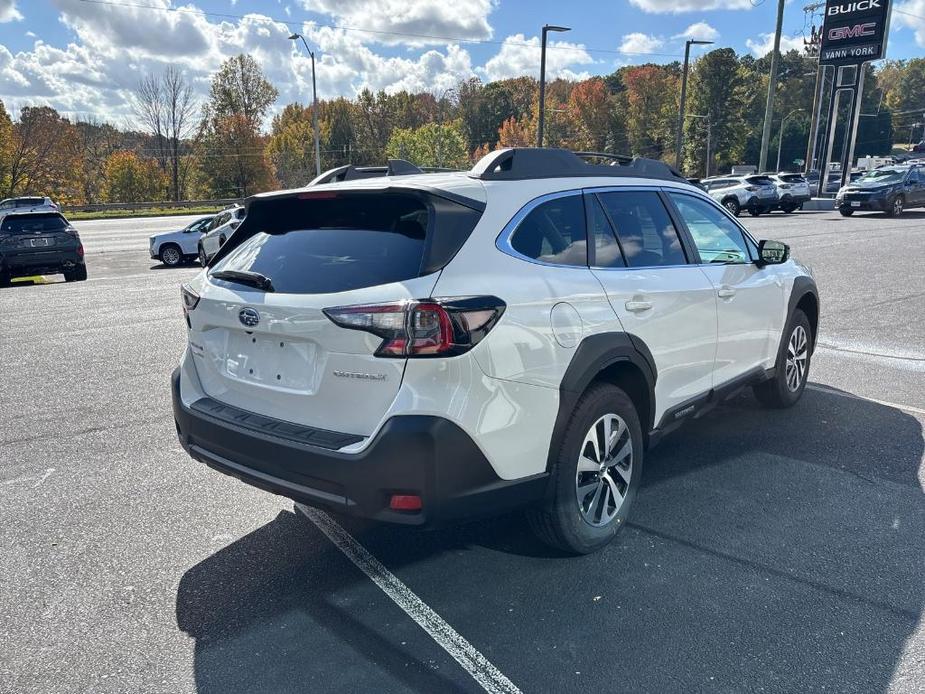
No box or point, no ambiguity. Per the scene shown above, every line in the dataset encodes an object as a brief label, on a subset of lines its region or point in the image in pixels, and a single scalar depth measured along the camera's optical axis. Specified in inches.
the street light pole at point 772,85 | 1252.5
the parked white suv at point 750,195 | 1130.7
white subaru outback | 103.3
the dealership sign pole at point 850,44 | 1274.6
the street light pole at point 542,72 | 1193.5
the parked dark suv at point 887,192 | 1003.9
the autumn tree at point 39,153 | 2028.8
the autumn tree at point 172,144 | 2491.4
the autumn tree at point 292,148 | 2972.4
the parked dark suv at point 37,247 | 563.8
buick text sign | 1272.1
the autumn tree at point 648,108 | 3602.4
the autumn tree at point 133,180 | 2672.2
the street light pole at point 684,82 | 1503.4
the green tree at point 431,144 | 3531.0
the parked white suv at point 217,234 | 717.9
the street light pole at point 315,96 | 1459.8
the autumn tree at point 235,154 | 2549.2
